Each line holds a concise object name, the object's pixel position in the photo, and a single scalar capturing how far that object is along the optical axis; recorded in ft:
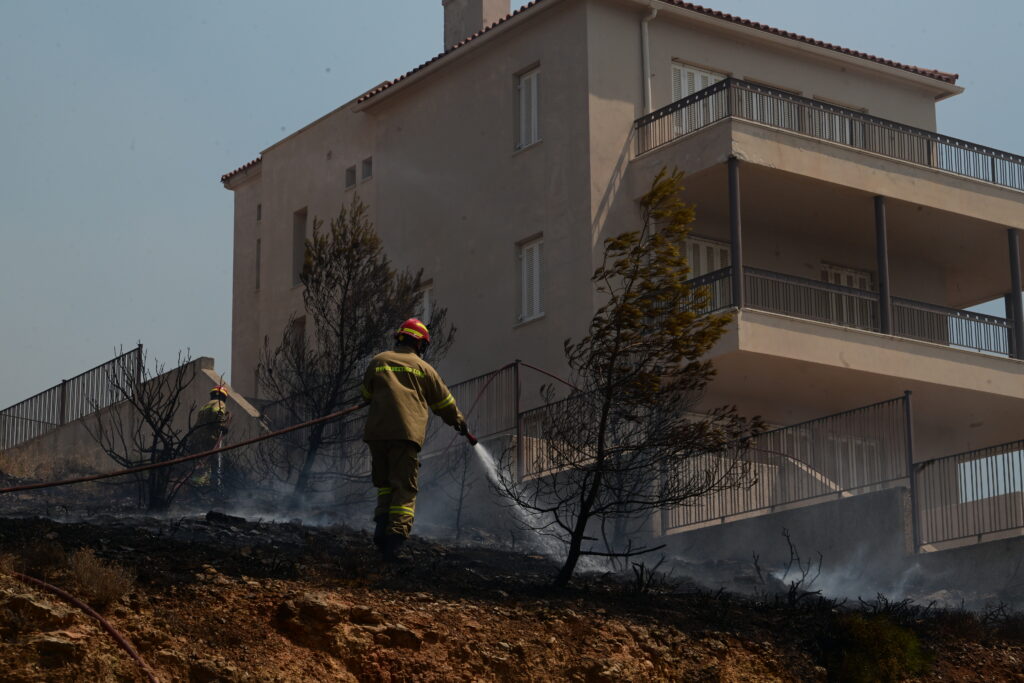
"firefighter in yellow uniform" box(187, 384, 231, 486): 73.87
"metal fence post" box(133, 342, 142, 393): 75.11
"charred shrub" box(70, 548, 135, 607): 35.99
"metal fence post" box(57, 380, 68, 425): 104.22
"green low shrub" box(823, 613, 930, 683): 42.83
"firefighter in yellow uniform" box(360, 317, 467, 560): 45.60
